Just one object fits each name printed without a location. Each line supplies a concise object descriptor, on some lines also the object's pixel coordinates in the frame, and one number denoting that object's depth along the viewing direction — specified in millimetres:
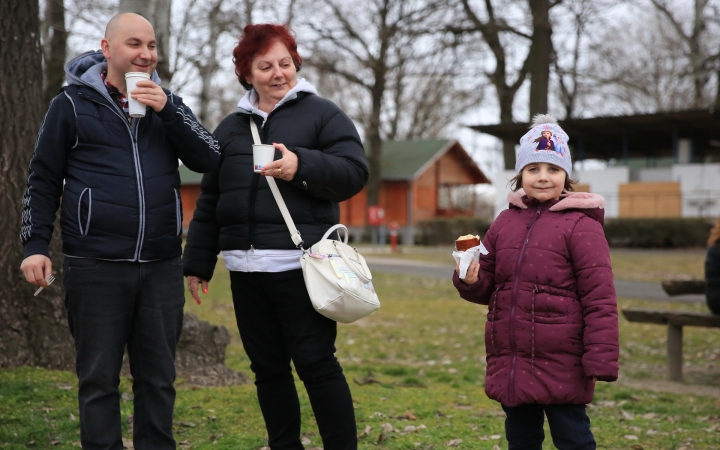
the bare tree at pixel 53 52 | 14012
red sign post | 27242
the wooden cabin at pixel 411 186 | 36250
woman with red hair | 3412
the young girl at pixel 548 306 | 3025
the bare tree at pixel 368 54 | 26734
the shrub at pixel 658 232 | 22953
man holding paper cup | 3145
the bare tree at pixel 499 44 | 17812
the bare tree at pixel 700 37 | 20781
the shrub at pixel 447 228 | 30516
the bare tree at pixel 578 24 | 19062
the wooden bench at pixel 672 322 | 6648
